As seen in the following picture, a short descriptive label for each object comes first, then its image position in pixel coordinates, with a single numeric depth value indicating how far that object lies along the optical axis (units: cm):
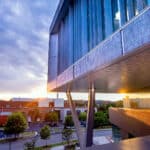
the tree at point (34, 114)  3794
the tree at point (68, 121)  3266
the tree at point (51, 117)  3553
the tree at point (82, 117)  3626
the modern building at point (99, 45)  512
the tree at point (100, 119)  3469
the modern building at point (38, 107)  3578
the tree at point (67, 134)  2050
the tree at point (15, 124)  2372
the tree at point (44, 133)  2141
